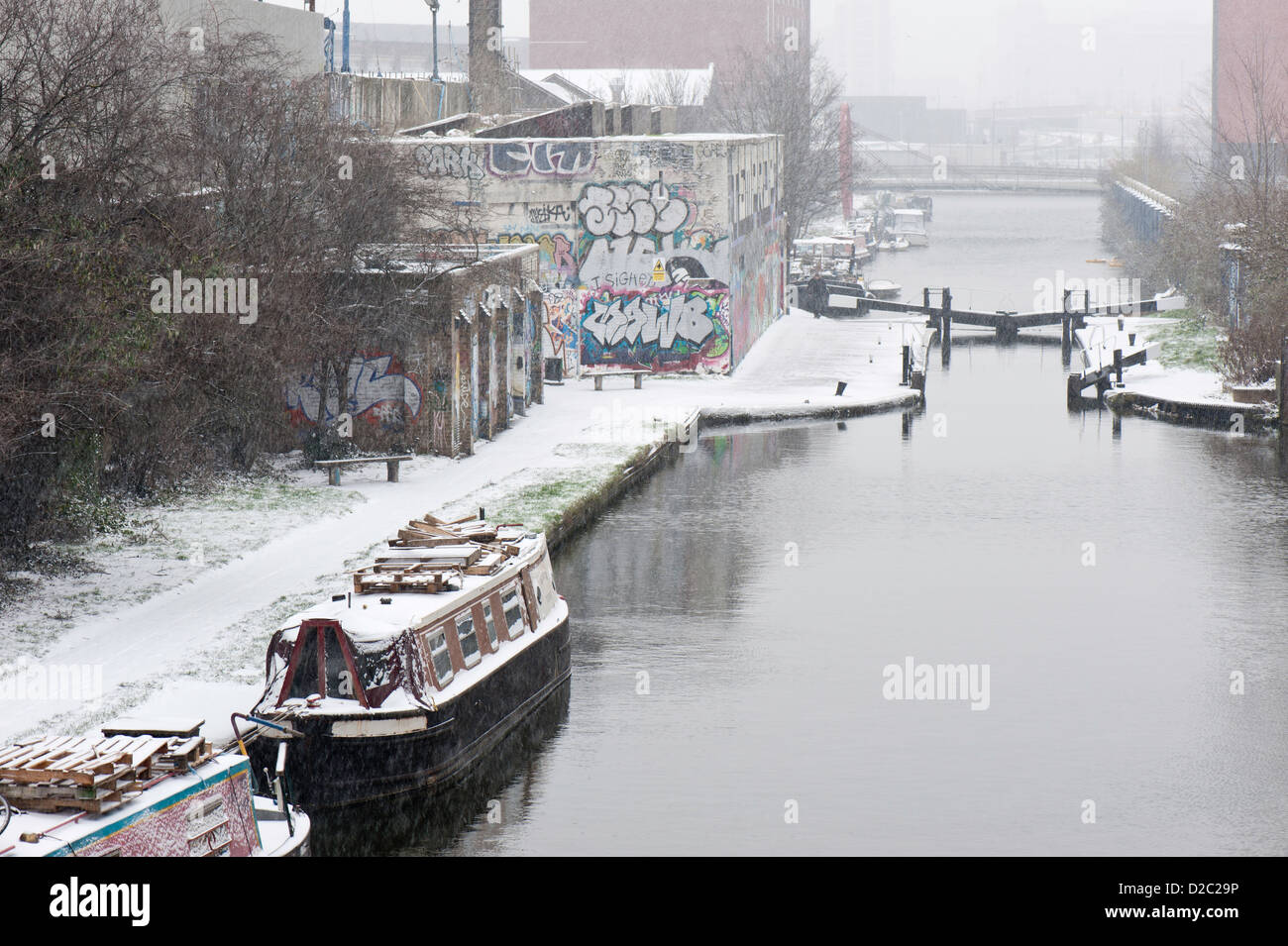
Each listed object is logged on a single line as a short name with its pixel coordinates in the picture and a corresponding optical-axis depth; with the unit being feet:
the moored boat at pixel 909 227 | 443.77
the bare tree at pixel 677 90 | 407.03
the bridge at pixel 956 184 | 588.91
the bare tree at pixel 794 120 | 316.40
